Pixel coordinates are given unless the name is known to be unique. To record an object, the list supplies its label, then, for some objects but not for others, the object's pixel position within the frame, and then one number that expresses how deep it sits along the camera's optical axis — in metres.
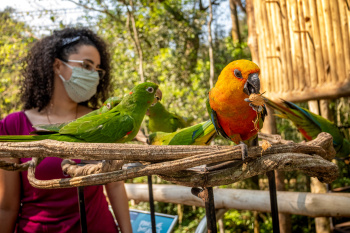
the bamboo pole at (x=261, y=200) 1.30
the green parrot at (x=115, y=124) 0.83
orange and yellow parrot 0.72
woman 1.39
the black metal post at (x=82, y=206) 0.84
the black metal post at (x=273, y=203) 0.70
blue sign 1.48
